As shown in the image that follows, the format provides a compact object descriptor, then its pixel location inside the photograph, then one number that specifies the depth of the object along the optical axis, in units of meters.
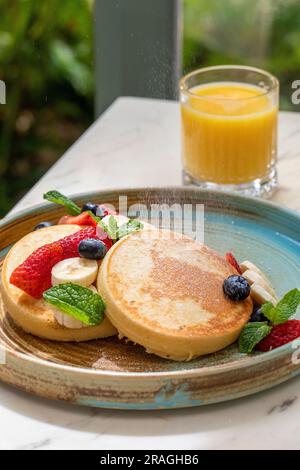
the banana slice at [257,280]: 0.81
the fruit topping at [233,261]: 0.83
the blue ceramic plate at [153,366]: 0.71
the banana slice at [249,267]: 0.83
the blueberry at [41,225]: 0.88
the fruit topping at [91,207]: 0.88
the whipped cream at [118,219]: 0.85
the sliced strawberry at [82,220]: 0.86
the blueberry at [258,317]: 0.78
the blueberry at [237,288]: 0.78
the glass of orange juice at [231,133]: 0.98
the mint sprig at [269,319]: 0.76
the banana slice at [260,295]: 0.80
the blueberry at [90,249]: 0.81
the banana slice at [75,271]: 0.79
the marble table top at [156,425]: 0.70
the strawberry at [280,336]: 0.76
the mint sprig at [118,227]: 0.84
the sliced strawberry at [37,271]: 0.79
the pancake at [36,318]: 0.78
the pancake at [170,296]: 0.75
